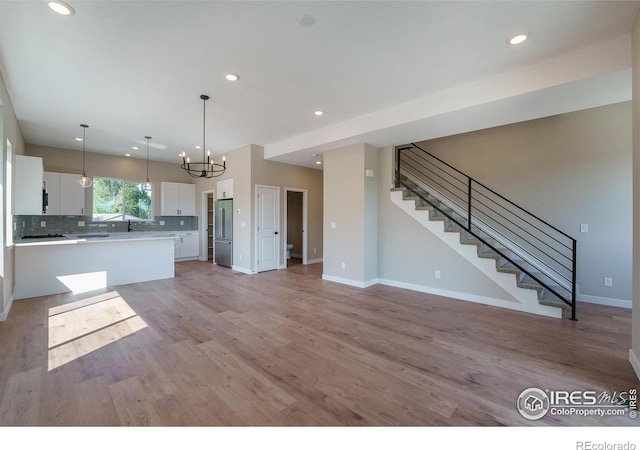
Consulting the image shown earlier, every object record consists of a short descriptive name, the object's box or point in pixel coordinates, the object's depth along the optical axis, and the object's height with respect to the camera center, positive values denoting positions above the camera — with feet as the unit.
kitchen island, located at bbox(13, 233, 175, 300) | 14.62 -2.46
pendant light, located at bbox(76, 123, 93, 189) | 17.20 +2.98
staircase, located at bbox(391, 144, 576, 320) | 13.01 -0.78
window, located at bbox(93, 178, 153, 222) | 23.89 +2.07
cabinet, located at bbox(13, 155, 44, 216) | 14.21 +1.99
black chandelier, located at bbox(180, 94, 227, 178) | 12.92 +5.98
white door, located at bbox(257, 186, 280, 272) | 21.77 -0.34
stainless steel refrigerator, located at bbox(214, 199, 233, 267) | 23.39 -0.87
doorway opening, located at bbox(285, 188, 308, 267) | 29.80 -0.23
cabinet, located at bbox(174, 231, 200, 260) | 26.94 -2.24
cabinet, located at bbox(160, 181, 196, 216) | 26.32 +2.36
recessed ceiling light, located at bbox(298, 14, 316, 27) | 7.81 +5.87
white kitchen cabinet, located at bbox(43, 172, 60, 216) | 20.49 +2.44
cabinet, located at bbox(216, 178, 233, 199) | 23.23 +2.99
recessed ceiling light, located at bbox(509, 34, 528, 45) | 8.54 +5.82
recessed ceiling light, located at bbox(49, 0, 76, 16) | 7.36 +5.90
